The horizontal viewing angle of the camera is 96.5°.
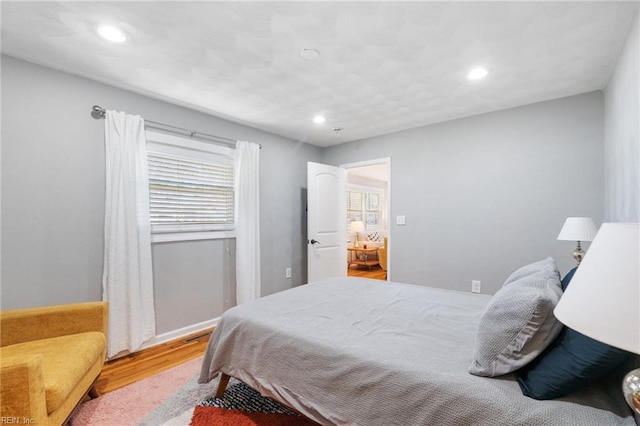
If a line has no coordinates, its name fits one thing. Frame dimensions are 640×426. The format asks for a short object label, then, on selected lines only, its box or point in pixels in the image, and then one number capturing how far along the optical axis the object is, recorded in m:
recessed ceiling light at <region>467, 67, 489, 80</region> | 2.24
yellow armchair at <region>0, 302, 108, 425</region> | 1.20
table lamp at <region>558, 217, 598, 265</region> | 2.15
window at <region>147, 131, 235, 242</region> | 2.83
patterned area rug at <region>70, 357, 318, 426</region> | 1.70
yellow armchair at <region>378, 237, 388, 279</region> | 6.17
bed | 1.00
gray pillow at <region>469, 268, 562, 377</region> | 1.08
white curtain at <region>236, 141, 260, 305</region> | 3.39
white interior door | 4.10
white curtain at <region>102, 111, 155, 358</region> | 2.44
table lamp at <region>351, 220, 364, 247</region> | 7.30
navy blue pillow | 0.89
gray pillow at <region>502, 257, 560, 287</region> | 1.51
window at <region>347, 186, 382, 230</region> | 7.46
